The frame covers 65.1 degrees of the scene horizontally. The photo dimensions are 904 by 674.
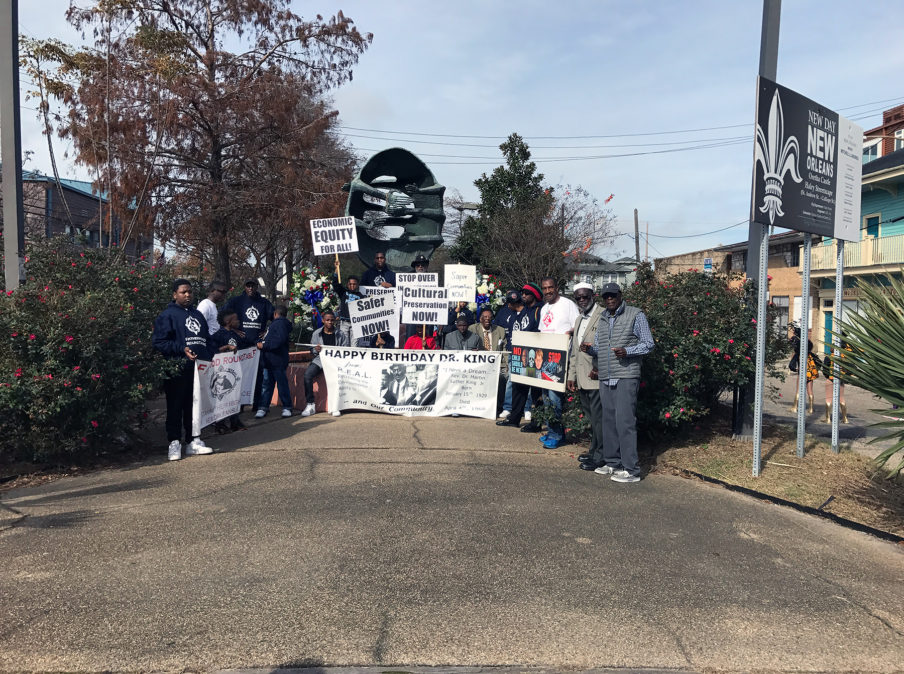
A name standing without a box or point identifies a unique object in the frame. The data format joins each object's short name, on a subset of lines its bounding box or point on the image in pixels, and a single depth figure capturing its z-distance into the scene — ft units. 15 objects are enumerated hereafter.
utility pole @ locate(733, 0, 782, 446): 27.04
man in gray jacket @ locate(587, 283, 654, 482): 22.15
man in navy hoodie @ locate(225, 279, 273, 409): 33.01
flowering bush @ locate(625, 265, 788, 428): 24.84
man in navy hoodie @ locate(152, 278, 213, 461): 24.13
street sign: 23.18
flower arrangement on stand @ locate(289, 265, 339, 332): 42.19
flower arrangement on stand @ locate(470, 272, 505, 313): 44.29
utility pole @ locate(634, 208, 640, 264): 166.71
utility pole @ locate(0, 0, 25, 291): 24.86
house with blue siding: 82.94
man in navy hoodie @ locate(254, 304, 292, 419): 32.45
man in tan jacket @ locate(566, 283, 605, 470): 23.89
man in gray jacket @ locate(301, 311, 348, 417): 33.53
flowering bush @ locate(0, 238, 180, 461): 21.15
